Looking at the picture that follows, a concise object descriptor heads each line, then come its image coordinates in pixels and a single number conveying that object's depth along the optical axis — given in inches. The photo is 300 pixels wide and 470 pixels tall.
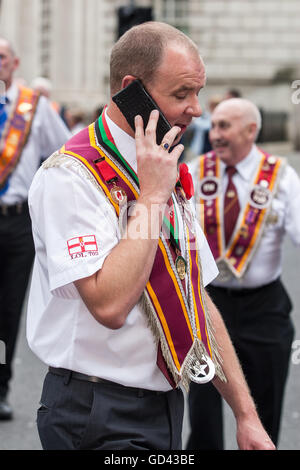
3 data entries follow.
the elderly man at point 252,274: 372.5
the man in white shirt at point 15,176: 454.0
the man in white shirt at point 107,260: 187.6
